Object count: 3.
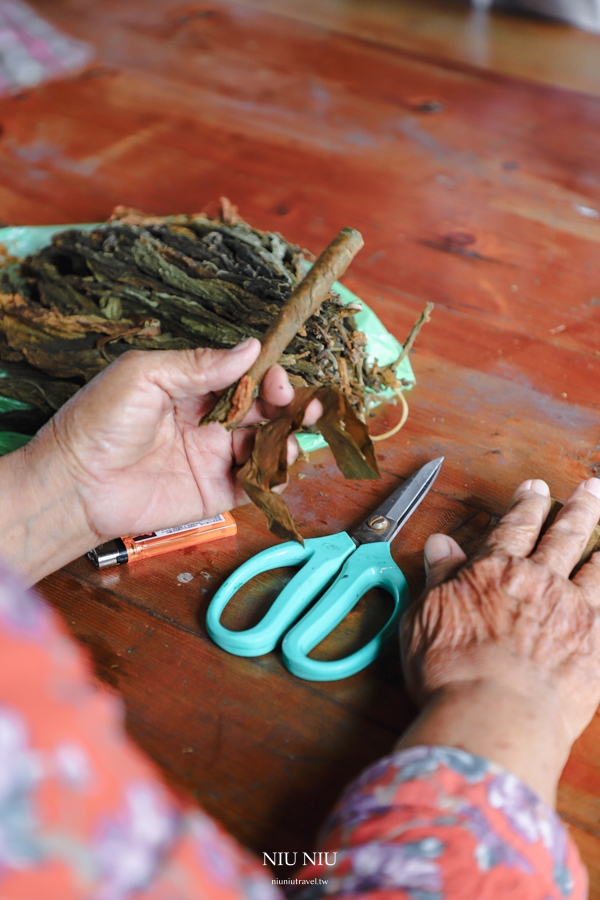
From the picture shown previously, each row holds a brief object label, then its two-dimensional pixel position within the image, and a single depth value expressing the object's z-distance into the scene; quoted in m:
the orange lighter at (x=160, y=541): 0.93
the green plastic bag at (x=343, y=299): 1.14
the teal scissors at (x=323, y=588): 0.79
